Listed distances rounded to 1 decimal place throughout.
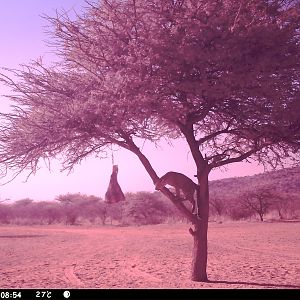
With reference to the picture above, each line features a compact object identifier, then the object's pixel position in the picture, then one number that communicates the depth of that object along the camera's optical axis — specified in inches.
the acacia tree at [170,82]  424.5
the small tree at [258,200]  1767.5
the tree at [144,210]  1958.7
